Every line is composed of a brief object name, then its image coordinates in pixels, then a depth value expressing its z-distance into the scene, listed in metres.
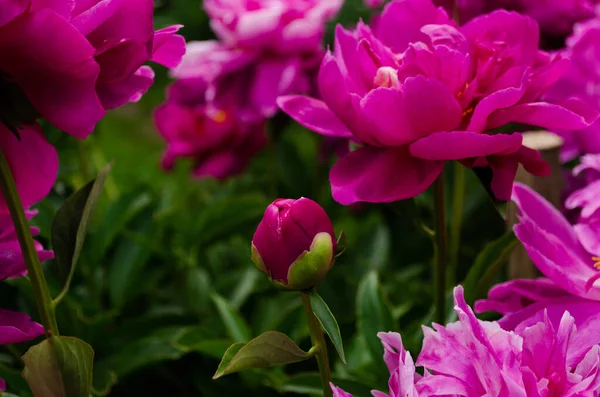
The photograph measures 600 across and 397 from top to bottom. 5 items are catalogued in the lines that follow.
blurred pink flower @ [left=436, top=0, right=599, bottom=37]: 1.50
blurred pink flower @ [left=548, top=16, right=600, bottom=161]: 1.43
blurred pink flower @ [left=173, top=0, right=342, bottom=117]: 1.55
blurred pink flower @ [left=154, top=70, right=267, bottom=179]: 1.92
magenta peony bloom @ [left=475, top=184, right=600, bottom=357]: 1.21
